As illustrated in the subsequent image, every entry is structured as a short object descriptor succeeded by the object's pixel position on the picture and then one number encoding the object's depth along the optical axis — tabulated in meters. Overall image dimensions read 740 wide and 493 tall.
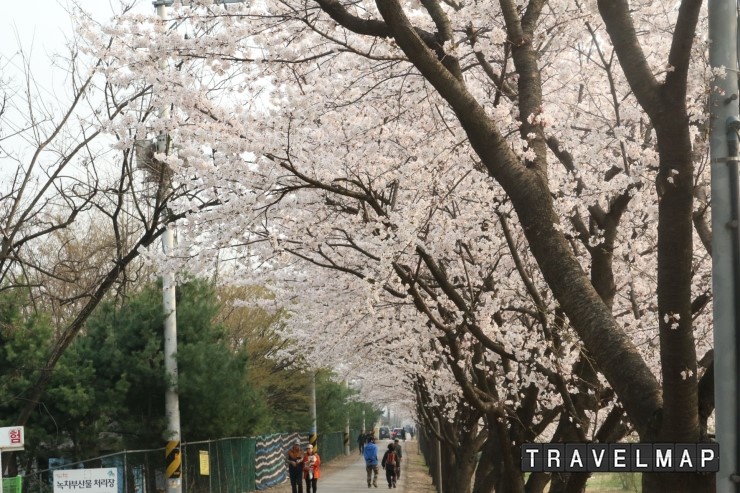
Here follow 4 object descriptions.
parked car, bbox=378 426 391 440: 114.32
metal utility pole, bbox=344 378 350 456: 68.38
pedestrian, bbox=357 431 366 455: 65.03
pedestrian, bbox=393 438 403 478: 36.75
